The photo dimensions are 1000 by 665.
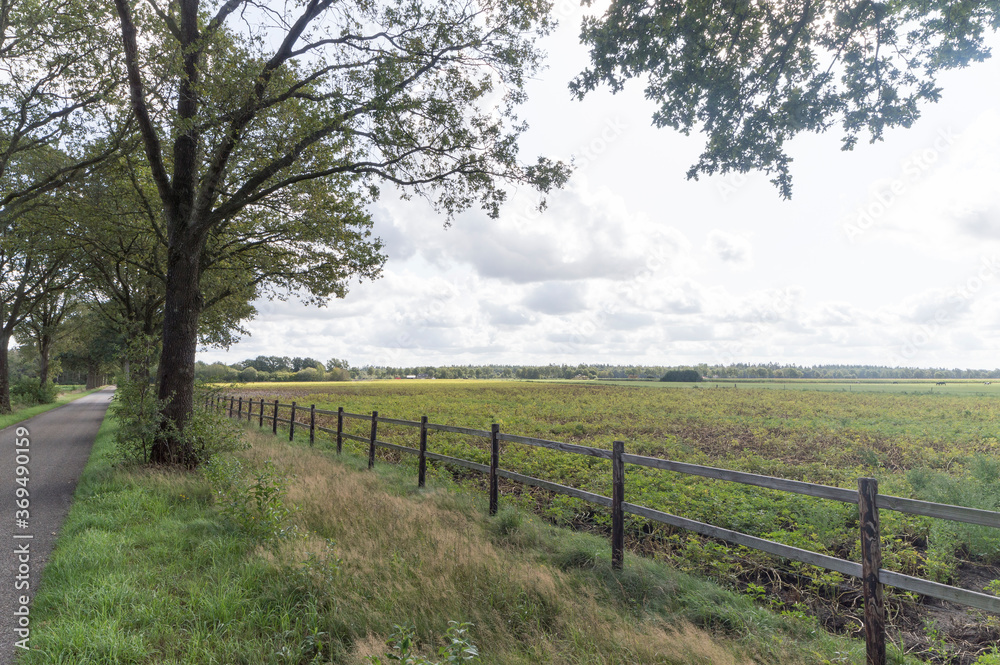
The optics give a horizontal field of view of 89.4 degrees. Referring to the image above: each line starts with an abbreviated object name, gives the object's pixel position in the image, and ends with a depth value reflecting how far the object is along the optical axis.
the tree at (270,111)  10.45
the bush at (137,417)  10.84
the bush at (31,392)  33.91
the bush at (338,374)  109.88
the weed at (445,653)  3.21
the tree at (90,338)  33.44
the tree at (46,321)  32.50
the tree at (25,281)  20.34
